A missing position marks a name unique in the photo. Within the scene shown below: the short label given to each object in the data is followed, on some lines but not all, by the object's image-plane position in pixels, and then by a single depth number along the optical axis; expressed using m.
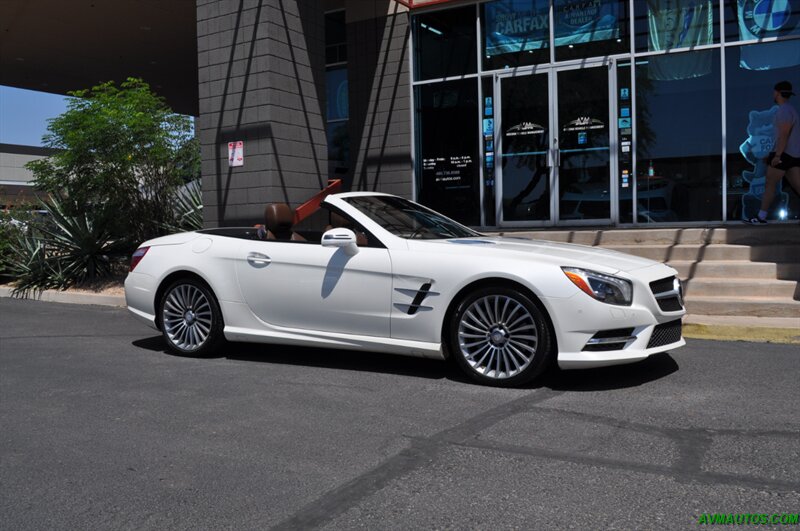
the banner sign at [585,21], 11.91
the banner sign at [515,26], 12.48
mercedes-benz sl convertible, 5.11
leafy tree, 11.90
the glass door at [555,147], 11.88
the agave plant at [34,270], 12.30
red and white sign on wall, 11.60
